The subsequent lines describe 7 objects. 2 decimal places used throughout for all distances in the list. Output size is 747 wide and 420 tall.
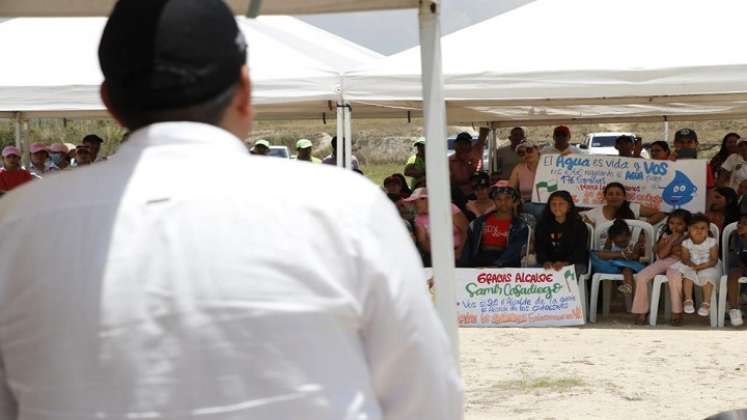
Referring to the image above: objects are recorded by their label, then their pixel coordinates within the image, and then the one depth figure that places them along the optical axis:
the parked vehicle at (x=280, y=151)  27.44
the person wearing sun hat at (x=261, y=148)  14.41
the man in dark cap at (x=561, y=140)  12.34
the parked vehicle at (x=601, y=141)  30.11
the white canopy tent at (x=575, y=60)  8.80
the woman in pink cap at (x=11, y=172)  11.55
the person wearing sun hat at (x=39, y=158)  13.44
